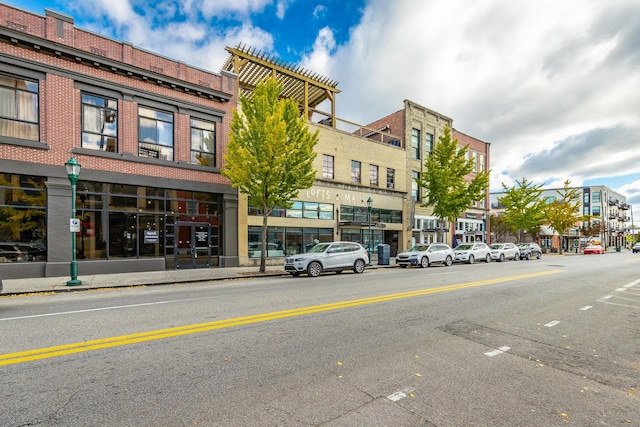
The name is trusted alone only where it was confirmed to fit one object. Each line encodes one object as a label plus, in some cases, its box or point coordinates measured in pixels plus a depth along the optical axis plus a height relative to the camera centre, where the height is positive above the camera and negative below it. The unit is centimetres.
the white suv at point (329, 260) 1439 -208
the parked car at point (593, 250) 4347 -473
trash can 2097 -258
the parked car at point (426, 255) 1995 -258
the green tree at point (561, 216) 4222 -4
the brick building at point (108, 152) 1304 +308
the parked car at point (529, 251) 3047 -350
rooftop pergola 2100 +1038
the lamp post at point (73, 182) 1172 +133
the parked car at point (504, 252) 2711 -318
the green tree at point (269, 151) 1475 +318
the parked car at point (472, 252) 2417 -286
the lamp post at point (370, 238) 2138 -171
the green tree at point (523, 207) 3841 +111
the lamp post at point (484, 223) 3781 -86
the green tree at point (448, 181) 2632 +299
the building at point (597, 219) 5575 -90
